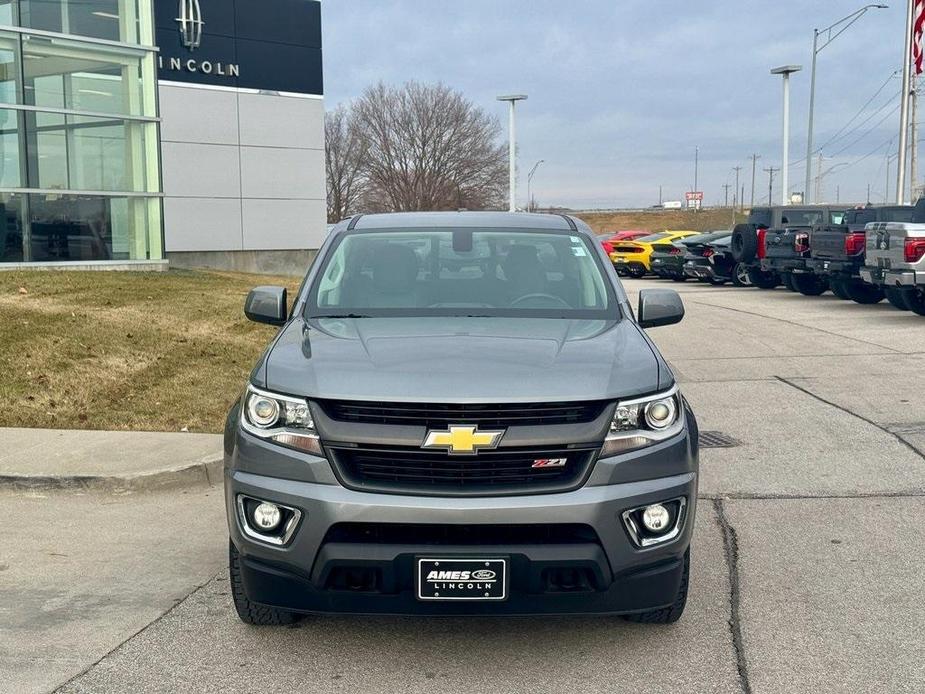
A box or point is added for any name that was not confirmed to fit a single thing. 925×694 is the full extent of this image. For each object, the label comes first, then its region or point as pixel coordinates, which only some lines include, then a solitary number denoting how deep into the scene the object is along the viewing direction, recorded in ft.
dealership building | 62.34
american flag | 103.59
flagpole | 104.78
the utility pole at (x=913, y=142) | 116.26
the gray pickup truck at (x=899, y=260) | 53.52
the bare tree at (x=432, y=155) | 208.64
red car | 114.52
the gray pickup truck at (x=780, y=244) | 71.97
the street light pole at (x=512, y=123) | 149.89
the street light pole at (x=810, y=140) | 138.10
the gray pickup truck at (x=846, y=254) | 63.26
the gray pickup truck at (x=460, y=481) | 11.93
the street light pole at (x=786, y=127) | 138.31
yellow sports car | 109.29
